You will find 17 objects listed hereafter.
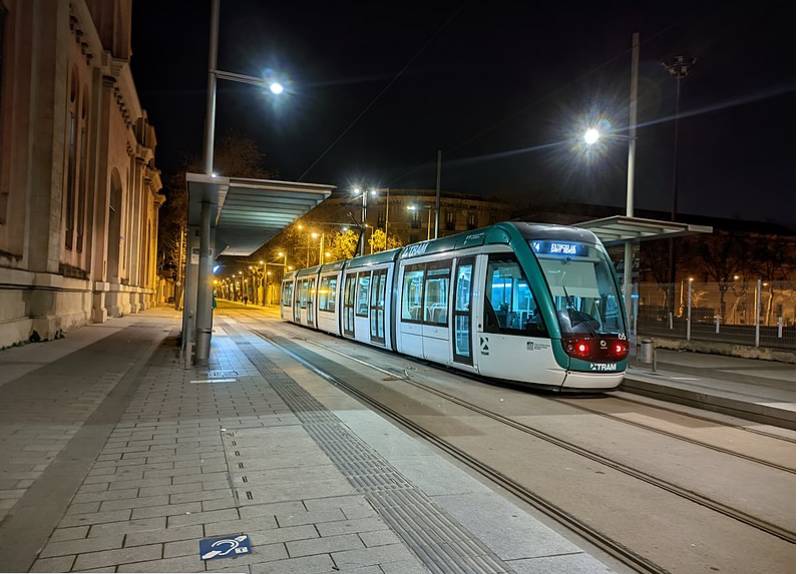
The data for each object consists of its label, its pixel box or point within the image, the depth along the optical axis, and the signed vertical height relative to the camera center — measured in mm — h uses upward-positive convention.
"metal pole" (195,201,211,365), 13070 -168
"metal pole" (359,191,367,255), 28834 +3848
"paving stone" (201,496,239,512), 4586 -1698
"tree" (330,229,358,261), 46719 +3636
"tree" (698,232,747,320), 50250 +4063
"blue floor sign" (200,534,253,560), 3758 -1685
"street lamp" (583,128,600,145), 14820 +4085
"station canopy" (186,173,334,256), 11141 +1838
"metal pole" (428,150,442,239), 29136 +6219
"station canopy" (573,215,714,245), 12554 +1642
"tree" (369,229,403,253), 46594 +4055
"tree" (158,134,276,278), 39531 +7891
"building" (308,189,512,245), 73000 +10148
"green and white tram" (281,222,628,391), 10328 -193
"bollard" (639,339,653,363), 13859 -1149
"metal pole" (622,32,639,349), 15047 +4050
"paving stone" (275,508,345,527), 4336 -1684
